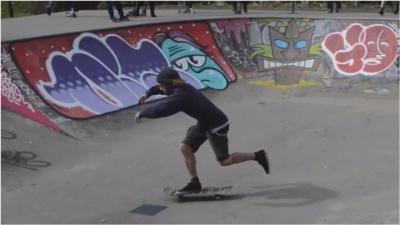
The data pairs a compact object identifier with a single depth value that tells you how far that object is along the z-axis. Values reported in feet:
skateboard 21.53
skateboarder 20.26
